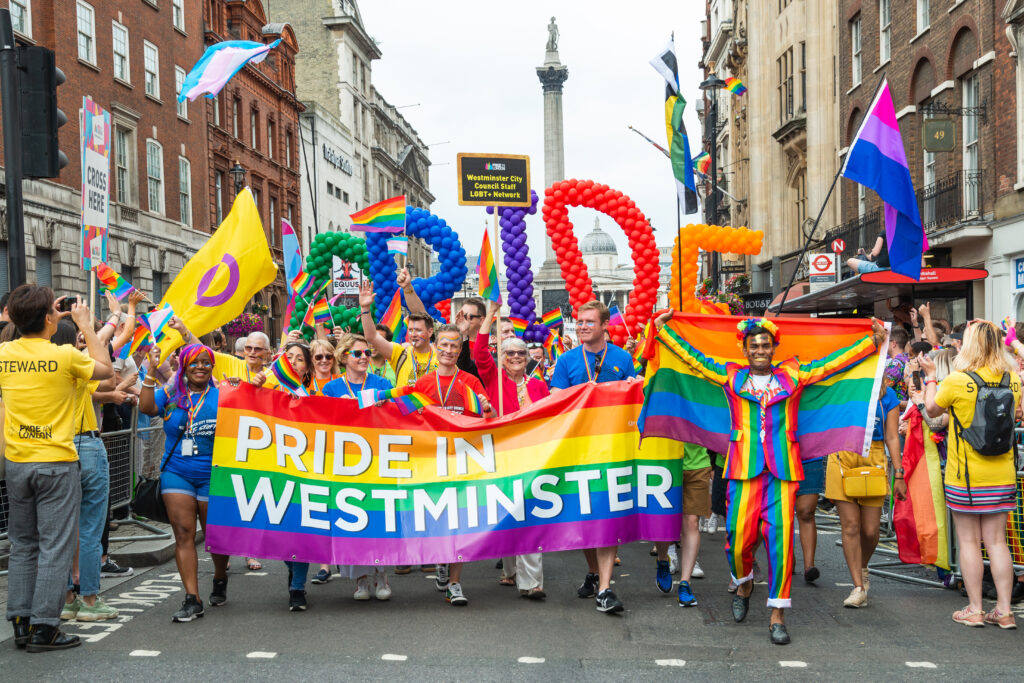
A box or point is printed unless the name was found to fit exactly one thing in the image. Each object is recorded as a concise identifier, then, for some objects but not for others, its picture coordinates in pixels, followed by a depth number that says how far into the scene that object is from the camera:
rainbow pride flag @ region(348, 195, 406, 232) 14.10
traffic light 8.24
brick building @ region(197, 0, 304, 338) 37.84
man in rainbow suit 6.59
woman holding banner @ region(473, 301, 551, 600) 8.11
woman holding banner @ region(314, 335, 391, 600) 7.55
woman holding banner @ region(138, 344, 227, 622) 7.03
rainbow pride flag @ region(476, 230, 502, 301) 10.95
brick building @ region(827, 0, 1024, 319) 18.80
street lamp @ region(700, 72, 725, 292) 22.81
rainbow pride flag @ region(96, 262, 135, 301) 8.20
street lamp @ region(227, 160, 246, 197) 33.24
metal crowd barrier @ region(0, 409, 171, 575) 9.50
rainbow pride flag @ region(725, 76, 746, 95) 23.64
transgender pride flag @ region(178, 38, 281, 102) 13.09
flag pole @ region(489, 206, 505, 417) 7.96
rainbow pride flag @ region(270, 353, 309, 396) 8.32
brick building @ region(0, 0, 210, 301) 24.58
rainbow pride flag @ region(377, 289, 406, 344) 12.95
